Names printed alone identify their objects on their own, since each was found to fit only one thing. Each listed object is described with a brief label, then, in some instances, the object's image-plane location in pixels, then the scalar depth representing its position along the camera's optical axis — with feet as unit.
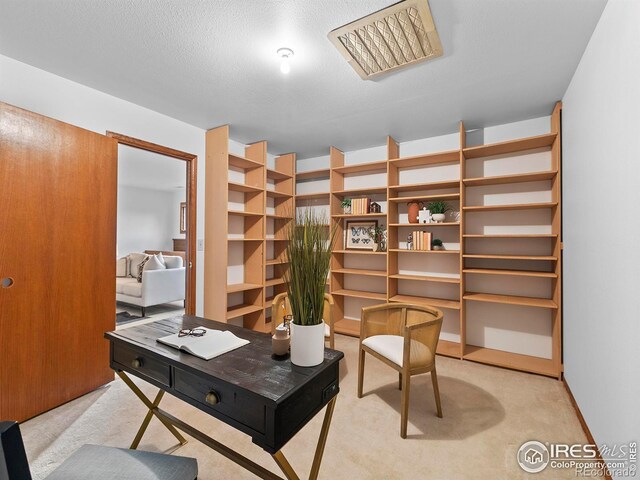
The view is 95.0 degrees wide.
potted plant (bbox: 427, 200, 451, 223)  10.69
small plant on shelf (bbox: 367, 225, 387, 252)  12.34
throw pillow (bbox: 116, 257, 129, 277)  18.25
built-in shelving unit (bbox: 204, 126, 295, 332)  10.69
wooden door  6.35
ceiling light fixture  6.39
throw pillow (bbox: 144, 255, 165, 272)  15.89
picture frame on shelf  12.87
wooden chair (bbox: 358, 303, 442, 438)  6.34
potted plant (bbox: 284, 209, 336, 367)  3.89
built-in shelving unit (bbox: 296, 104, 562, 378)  9.40
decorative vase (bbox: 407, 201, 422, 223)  11.34
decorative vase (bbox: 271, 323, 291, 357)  4.30
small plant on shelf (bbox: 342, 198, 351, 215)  12.92
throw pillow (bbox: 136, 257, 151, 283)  16.76
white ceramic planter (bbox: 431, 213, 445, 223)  10.66
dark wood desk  3.36
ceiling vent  5.31
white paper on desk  4.33
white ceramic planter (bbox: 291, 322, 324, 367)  3.96
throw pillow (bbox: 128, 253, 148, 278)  17.72
